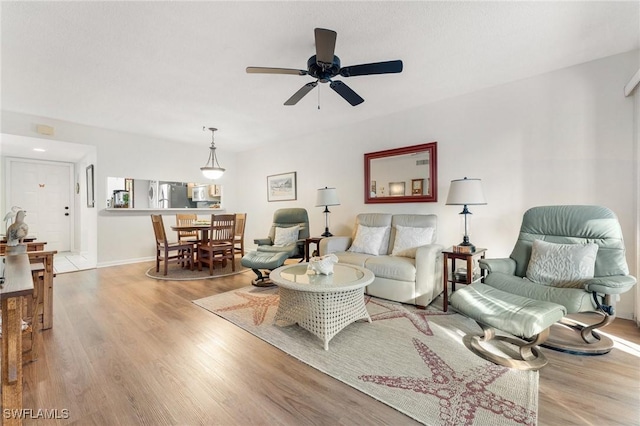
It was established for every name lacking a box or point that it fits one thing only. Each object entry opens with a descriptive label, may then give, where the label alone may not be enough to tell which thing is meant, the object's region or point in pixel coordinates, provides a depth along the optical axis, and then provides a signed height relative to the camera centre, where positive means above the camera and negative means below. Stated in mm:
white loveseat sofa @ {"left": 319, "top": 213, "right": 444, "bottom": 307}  2842 -549
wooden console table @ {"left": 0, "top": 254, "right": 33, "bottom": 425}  1181 -629
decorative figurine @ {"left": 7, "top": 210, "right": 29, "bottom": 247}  2298 -168
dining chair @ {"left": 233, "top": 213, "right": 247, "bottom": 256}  5055 -280
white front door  5867 +322
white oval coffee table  2109 -743
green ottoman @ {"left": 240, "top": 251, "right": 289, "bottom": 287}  3531 -667
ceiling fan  1881 +1155
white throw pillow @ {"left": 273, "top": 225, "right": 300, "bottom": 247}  4239 -396
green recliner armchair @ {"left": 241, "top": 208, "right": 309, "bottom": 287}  3596 -515
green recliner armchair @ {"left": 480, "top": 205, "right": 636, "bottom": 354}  1926 -476
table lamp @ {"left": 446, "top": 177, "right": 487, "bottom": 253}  2816 +189
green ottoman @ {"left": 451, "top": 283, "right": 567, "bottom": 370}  1711 -711
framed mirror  3705 +534
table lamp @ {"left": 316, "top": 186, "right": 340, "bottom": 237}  4148 +215
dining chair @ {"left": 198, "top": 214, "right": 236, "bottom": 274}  4352 -532
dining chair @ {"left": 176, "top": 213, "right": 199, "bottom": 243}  5121 -243
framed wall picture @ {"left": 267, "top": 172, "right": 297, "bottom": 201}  5539 +512
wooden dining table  4555 -288
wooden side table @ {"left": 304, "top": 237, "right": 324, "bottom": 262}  4012 -499
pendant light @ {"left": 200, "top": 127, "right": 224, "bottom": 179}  4948 +736
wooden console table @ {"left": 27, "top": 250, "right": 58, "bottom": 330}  2375 -703
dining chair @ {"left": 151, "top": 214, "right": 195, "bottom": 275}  4320 -557
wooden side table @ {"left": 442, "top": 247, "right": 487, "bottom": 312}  2728 -576
